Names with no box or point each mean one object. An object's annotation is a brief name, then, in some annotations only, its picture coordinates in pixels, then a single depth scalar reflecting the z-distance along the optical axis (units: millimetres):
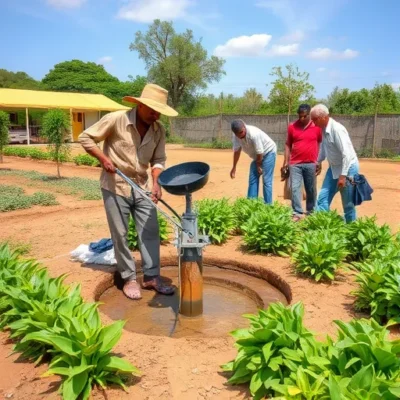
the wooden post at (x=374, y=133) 19250
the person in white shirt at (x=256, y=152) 6242
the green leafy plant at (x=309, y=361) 2004
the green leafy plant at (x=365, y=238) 4438
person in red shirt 6227
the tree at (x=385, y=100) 19669
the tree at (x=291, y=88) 25031
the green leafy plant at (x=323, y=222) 4997
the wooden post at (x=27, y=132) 26266
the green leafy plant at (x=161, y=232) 5043
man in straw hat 3900
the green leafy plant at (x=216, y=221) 5449
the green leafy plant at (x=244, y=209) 5672
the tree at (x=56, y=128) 13352
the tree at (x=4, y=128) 14844
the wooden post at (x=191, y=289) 3719
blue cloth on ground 4859
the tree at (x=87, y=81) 42750
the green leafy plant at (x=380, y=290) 3206
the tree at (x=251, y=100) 41906
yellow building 26484
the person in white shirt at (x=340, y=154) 5160
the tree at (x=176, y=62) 42219
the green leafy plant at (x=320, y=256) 4105
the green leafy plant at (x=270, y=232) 4953
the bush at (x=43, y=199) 8945
